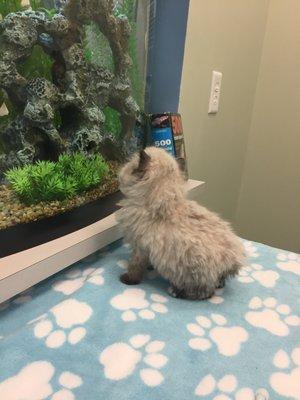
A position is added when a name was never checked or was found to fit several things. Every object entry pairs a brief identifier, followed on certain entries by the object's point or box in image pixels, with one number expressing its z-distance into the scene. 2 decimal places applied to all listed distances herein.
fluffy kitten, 0.56
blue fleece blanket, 0.40
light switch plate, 1.10
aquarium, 0.59
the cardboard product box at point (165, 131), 0.85
